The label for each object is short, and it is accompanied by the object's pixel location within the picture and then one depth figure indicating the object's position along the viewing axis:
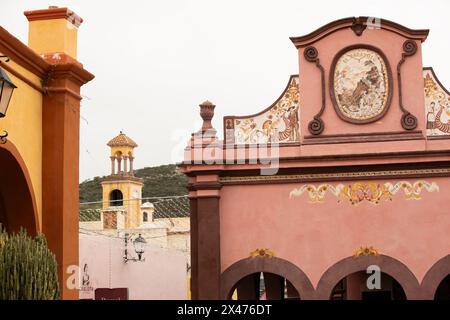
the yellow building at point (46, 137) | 9.50
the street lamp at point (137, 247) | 22.56
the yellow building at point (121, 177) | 48.34
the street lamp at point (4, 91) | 8.10
